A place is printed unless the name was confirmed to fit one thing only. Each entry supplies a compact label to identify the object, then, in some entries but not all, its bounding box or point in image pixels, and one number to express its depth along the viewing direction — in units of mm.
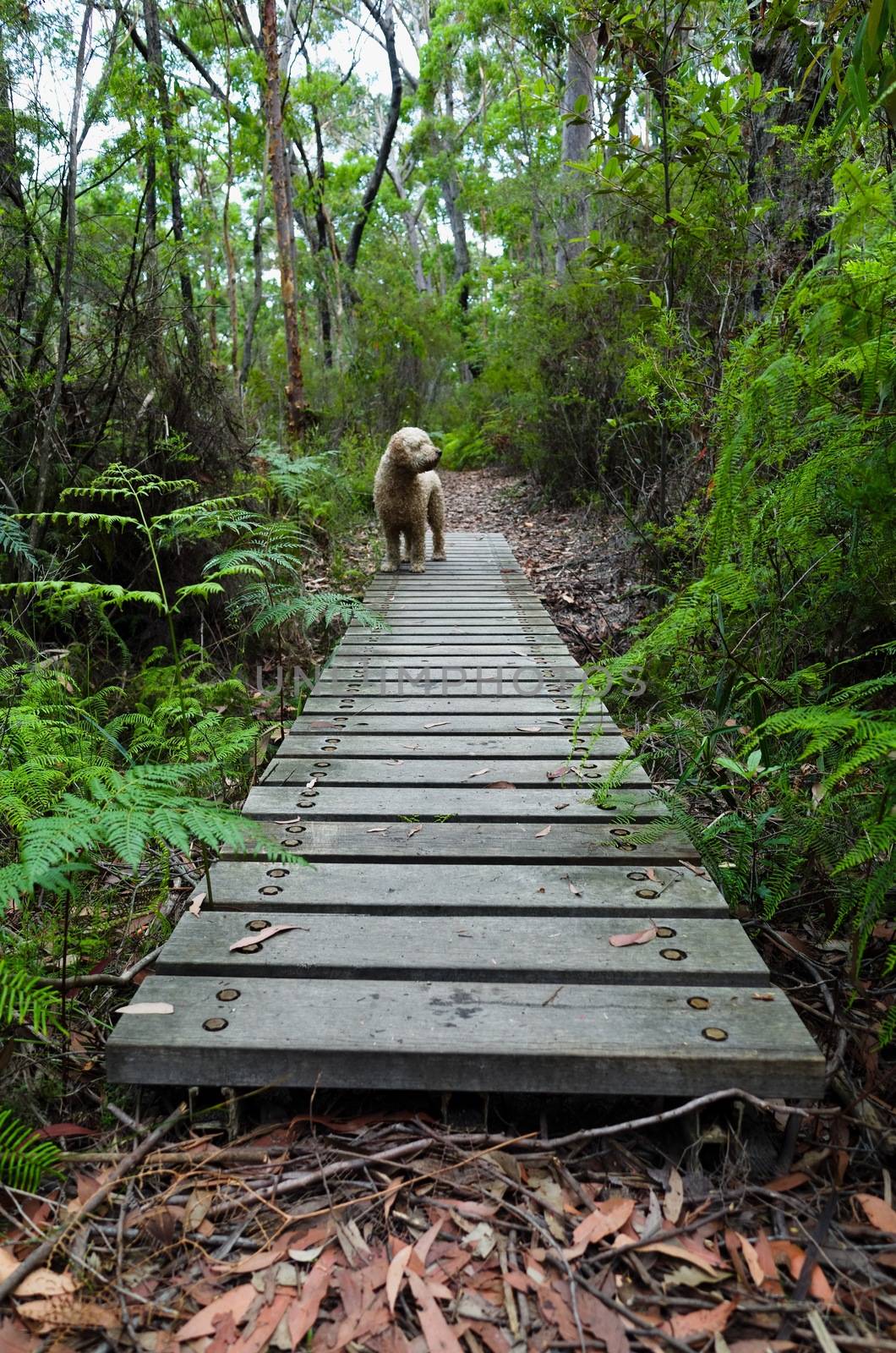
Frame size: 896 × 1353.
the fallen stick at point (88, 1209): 1325
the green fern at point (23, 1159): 1498
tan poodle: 6137
